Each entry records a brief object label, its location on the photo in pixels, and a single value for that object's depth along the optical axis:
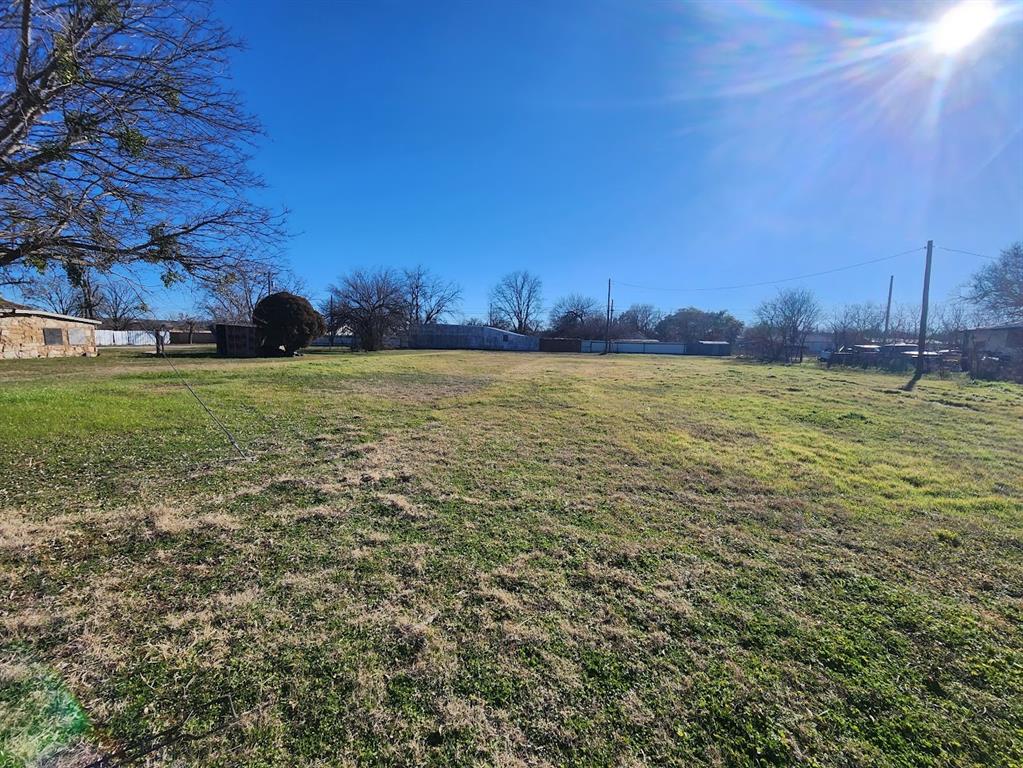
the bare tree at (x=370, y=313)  36.41
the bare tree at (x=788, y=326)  45.28
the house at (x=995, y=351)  21.12
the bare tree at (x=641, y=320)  74.20
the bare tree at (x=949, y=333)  34.38
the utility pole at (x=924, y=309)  21.70
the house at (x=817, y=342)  60.74
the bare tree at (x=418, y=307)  58.14
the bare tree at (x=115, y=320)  46.80
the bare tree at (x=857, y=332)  44.22
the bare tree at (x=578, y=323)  63.00
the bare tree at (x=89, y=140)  3.18
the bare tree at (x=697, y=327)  68.12
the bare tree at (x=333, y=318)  36.75
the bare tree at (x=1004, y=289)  26.20
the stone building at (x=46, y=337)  20.81
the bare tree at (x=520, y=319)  69.62
